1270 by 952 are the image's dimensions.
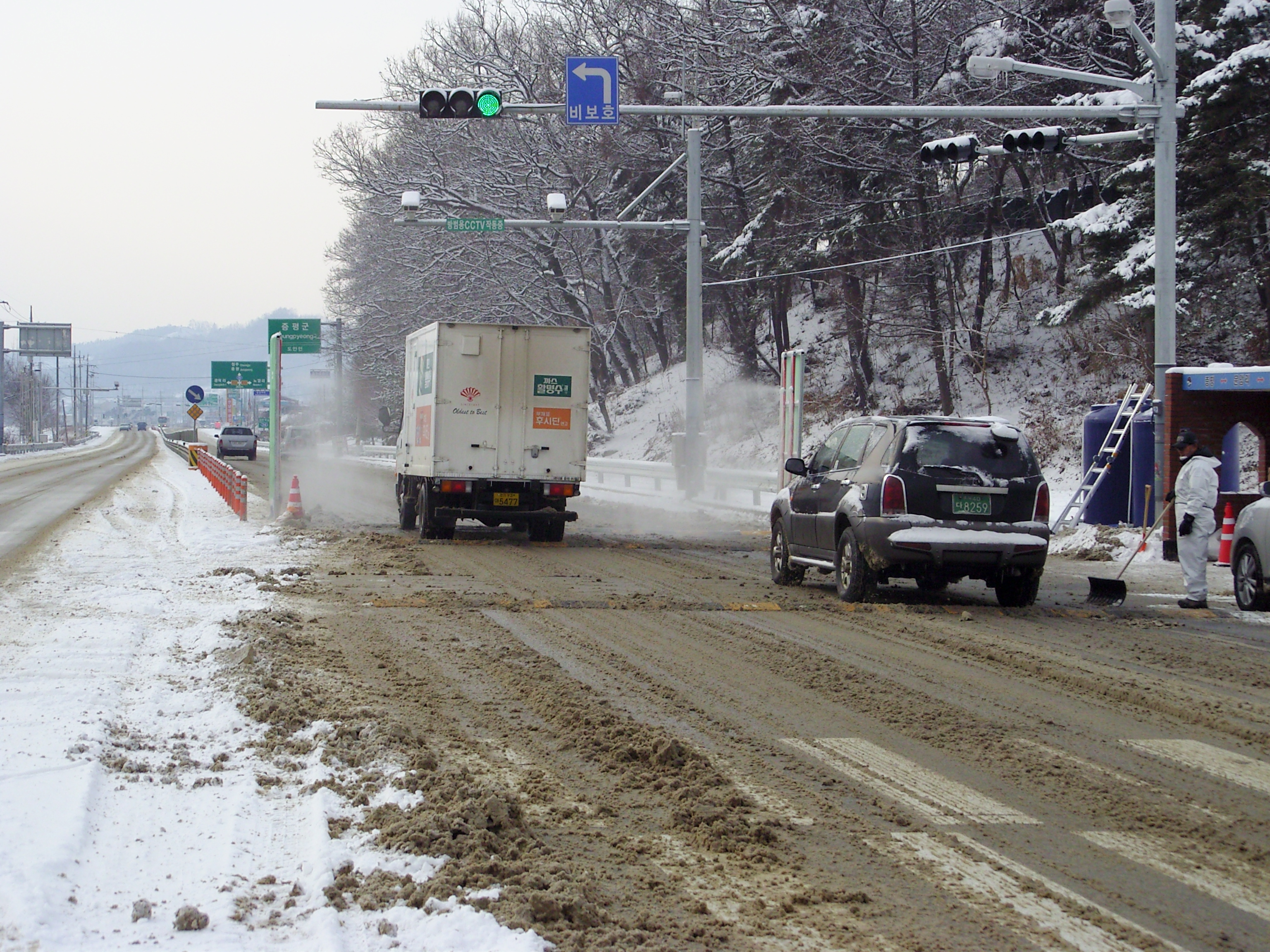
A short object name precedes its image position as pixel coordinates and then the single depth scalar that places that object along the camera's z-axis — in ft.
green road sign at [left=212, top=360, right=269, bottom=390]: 240.12
